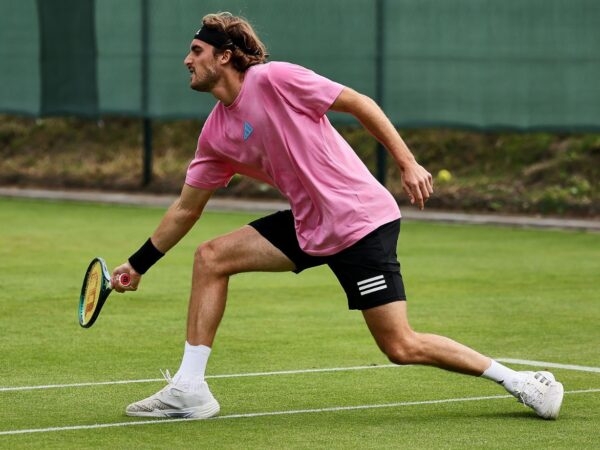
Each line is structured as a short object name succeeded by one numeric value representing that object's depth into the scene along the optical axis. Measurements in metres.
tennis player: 13.84
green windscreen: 33.81
